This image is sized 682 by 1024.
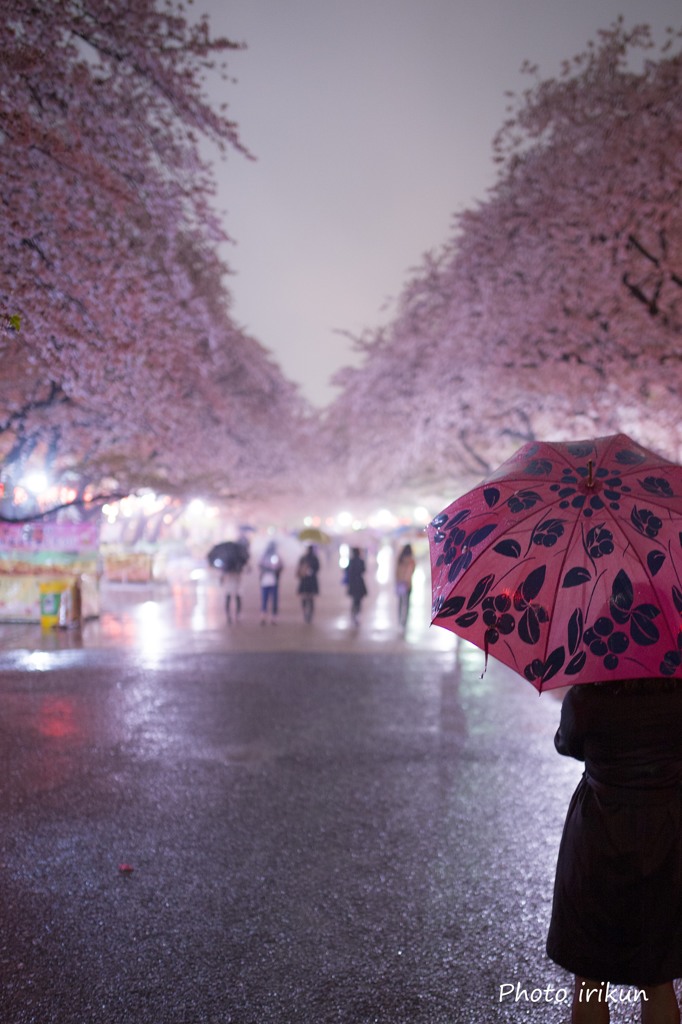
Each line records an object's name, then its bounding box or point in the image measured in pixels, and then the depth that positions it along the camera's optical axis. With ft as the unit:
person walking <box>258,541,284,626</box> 54.85
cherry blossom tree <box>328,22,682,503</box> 42.83
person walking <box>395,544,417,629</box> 55.57
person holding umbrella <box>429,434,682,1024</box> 7.98
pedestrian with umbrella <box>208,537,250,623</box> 53.26
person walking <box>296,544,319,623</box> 56.13
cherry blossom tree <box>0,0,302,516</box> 24.09
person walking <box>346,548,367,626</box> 55.01
